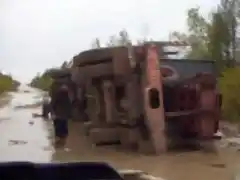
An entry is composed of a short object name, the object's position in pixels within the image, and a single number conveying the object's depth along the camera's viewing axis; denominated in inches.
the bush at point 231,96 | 700.7
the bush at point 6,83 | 2089.3
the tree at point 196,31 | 1112.8
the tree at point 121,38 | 1384.8
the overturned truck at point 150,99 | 424.2
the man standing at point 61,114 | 498.6
